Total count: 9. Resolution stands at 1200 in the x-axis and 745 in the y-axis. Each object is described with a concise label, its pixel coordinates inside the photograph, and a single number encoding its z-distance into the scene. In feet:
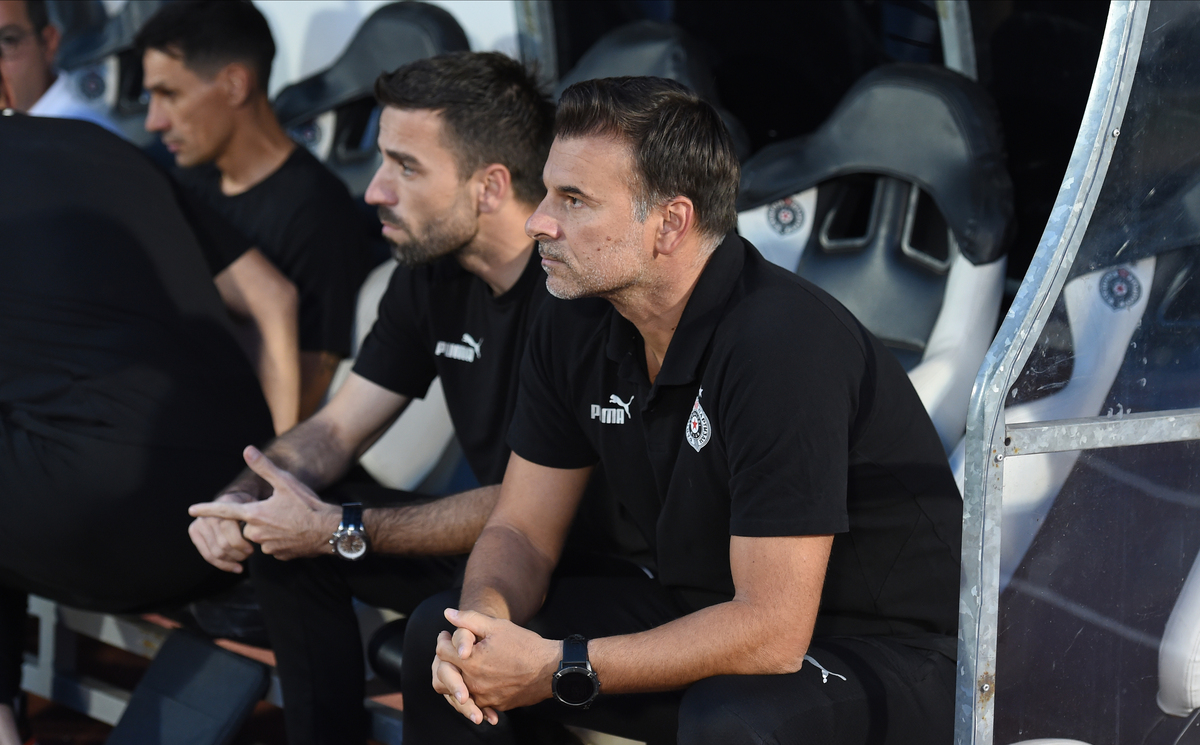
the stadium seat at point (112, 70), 23.88
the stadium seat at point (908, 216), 13.89
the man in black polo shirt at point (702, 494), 8.47
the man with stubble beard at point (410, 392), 12.01
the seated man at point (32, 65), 24.54
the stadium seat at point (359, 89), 19.52
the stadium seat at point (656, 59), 16.08
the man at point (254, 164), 17.79
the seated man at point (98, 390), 12.35
